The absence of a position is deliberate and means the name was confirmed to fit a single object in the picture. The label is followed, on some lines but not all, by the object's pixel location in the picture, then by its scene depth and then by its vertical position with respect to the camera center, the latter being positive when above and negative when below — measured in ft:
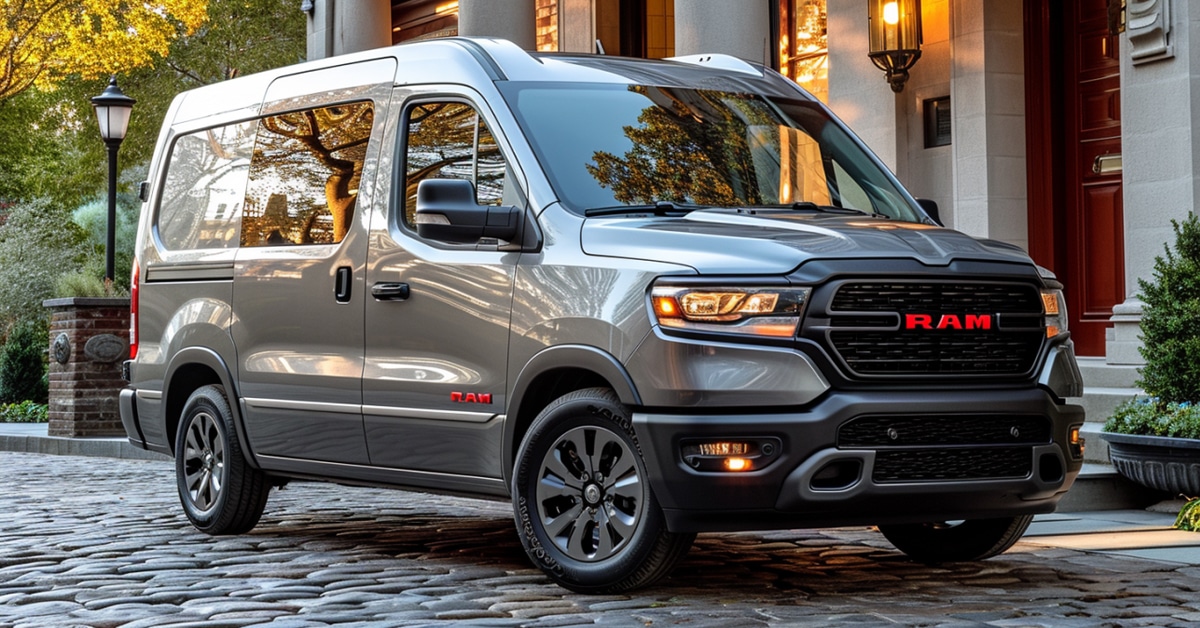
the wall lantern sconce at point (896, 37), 47.57 +8.45
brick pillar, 60.44 -0.76
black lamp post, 68.13 +8.98
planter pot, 30.12 -2.50
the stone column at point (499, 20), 52.06 +9.97
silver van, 19.80 +0.20
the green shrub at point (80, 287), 63.80 +2.15
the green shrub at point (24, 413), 77.41 -3.29
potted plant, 30.42 -1.19
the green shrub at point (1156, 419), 30.30 -1.72
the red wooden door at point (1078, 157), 43.62 +4.62
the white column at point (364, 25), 68.74 +13.00
